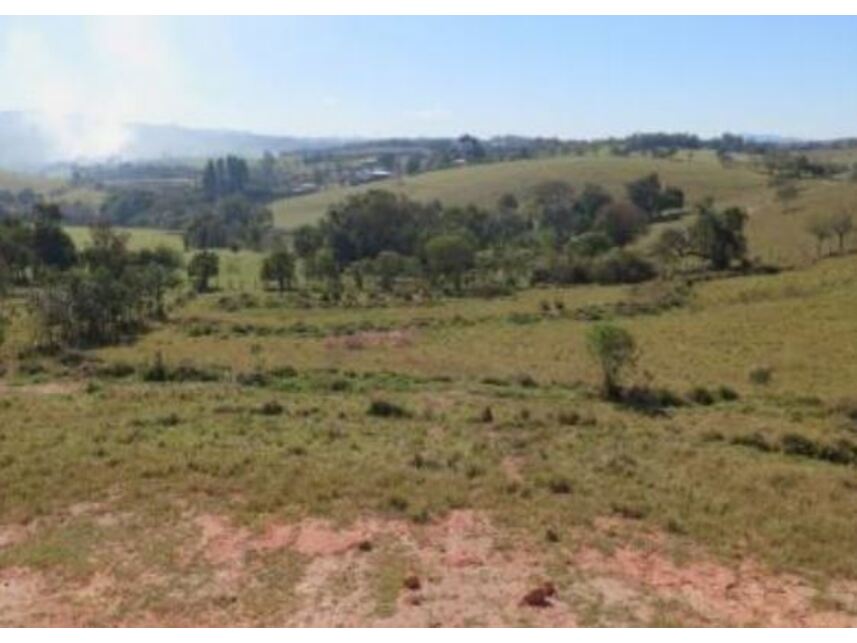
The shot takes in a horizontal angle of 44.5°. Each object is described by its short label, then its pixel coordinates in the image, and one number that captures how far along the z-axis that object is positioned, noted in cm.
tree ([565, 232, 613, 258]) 9757
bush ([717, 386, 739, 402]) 4168
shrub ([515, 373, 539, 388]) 4372
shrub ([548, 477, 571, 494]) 2616
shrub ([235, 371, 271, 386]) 4391
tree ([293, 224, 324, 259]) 10925
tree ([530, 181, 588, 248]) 13512
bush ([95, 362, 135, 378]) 4566
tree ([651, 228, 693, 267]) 9125
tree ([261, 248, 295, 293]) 9031
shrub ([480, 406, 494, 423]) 3538
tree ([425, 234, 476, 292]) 8881
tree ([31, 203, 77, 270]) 10081
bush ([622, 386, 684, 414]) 3984
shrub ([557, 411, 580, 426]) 3538
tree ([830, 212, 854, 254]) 9188
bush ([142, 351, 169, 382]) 4462
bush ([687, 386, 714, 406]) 4097
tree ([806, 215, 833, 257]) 9162
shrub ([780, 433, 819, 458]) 3284
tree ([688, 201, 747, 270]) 8856
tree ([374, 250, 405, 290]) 9144
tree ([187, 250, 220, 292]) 9300
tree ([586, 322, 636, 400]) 4214
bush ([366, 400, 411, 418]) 3638
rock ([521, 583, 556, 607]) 1873
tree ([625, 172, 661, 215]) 14100
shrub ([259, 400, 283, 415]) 3578
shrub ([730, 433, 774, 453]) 3316
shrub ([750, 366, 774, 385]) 4612
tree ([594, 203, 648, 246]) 11825
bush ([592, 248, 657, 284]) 8850
